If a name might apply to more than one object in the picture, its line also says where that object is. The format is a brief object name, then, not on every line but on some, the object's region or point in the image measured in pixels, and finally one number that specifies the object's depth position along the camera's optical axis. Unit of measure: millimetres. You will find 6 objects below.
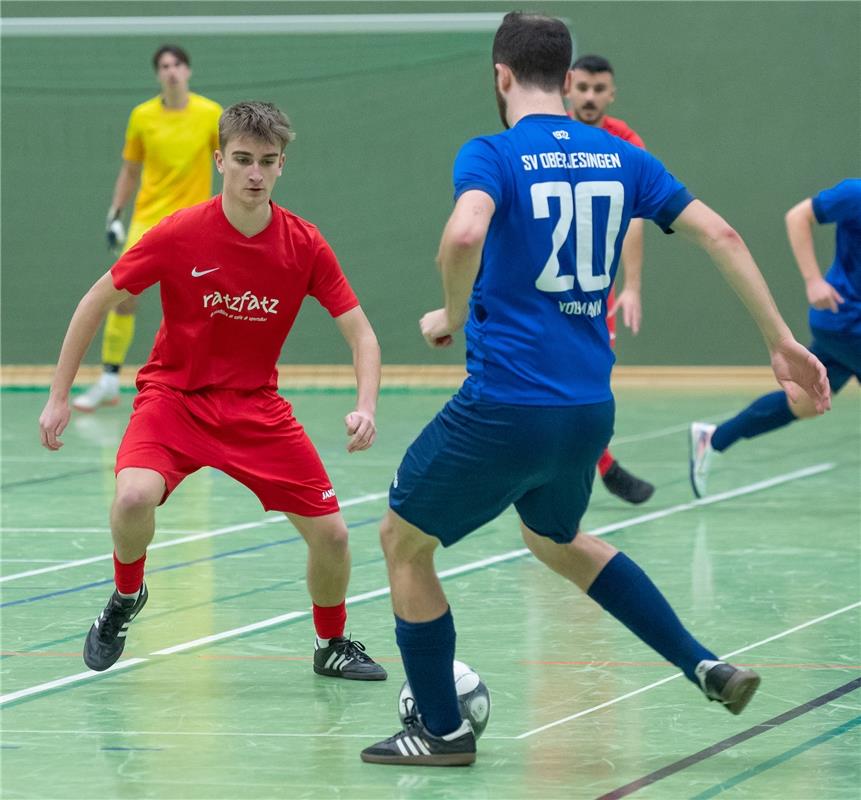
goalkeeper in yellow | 25141
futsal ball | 9555
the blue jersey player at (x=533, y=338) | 8727
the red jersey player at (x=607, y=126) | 17797
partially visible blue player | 15992
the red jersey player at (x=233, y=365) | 10914
